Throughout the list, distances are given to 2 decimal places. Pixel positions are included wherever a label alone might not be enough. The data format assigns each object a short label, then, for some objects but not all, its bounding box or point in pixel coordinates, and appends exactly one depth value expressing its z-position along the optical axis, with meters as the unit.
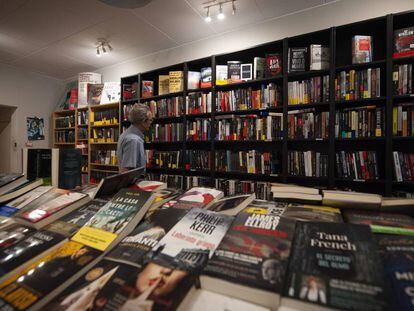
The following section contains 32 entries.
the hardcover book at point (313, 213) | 0.68
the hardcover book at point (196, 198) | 0.86
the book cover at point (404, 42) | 1.86
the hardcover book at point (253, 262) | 0.43
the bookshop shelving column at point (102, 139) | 3.88
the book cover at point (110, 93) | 3.90
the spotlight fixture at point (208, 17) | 2.55
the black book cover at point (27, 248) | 0.57
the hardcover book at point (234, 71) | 2.65
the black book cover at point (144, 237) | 0.56
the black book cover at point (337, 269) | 0.38
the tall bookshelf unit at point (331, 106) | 1.93
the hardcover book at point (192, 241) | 0.52
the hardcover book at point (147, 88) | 3.36
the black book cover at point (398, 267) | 0.37
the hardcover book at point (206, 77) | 2.82
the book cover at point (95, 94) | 4.08
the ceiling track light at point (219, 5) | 2.40
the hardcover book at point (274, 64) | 2.43
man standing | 2.08
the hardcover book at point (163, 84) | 3.22
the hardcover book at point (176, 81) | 3.05
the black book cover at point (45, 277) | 0.47
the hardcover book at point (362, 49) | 2.04
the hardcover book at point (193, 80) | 2.94
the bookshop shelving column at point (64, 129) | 4.55
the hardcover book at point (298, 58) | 2.31
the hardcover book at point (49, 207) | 0.77
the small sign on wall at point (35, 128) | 4.68
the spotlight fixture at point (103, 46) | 3.32
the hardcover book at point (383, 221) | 0.57
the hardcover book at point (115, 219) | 0.64
